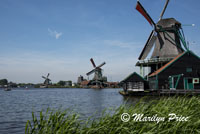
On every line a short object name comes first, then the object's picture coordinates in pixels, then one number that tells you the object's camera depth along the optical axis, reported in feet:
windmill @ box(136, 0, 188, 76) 108.99
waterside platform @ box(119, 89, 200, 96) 85.42
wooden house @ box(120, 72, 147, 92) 103.19
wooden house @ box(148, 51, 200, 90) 94.27
